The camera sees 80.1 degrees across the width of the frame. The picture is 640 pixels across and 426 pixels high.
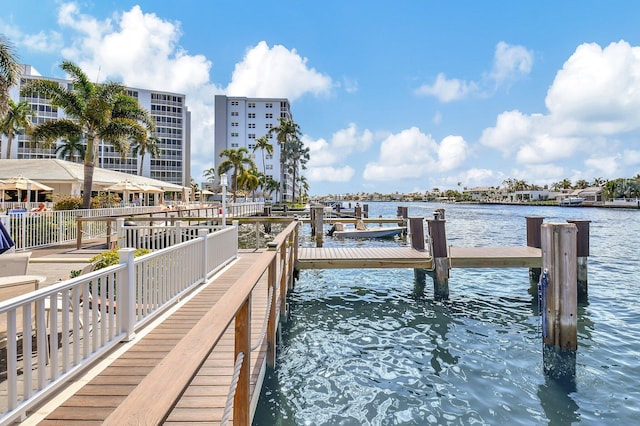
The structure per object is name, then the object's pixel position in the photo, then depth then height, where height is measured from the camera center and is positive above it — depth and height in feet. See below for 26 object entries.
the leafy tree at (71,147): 156.97 +26.65
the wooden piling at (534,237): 33.88 -2.85
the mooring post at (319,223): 63.67 -2.55
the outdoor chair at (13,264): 16.28 -2.29
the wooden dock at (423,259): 31.73 -4.40
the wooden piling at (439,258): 31.65 -4.24
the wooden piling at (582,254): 30.32 -3.87
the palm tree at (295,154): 254.41 +38.53
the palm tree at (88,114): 64.90 +17.24
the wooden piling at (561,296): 20.16 -4.78
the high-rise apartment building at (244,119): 282.97 +67.78
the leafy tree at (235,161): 159.33 +21.19
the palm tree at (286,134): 224.74 +46.09
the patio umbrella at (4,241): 18.11 -1.43
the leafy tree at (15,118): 121.19 +30.18
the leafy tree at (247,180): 173.31 +13.69
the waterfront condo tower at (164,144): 228.84 +44.00
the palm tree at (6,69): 48.62 +18.41
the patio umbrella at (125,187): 77.00 +4.74
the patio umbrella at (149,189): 82.68 +4.90
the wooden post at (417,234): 37.76 -2.61
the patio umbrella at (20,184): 60.84 +4.40
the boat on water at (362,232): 80.14 -5.01
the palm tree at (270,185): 273.95 +17.36
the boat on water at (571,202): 366.84 +4.55
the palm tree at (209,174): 316.70 +30.79
